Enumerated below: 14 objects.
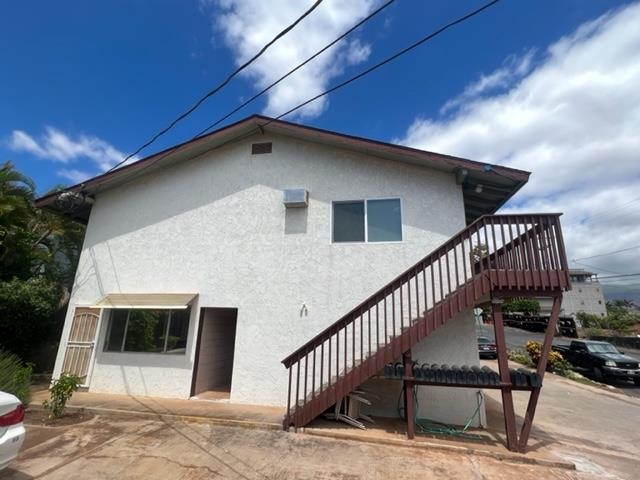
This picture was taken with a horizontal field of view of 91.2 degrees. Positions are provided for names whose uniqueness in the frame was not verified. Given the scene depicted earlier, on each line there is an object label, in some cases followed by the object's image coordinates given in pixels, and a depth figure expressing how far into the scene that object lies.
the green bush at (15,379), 6.22
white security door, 8.30
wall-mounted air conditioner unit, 7.95
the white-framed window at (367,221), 7.59
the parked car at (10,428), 3.23
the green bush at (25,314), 9.14
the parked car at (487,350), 20.19
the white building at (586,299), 44.00
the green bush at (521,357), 16.75
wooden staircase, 5.57
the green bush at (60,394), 6.08
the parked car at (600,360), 13.88
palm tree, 9.79
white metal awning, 7.85
